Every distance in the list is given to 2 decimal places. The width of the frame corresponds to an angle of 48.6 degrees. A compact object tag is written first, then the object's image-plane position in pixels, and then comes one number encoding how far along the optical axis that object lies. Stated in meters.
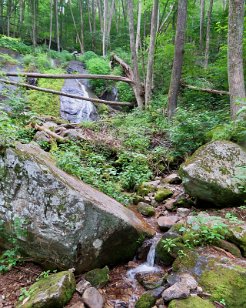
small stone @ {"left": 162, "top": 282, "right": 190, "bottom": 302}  2.73
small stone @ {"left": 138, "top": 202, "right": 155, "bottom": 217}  5.03
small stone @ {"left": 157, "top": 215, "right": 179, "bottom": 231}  4.46
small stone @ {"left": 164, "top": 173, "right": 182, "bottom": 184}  6.19
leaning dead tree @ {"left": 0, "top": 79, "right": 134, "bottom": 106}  8.06
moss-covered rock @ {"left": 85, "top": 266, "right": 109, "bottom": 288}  3.33
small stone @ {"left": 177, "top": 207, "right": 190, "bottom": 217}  4.78
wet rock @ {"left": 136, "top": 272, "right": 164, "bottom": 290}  3.26
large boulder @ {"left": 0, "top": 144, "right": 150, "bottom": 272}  3.43
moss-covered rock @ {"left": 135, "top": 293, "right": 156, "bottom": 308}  2.90
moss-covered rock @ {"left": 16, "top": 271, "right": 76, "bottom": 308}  2.80
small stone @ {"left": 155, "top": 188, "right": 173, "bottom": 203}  5.48
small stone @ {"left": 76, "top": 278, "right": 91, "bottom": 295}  3.13
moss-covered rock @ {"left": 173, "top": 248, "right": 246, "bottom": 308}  2.79
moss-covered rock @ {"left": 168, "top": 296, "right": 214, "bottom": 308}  2.61
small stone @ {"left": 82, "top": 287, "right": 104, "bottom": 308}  2.98
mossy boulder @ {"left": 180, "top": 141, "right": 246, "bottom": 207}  4.52
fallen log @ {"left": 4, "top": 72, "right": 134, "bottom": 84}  8.85
